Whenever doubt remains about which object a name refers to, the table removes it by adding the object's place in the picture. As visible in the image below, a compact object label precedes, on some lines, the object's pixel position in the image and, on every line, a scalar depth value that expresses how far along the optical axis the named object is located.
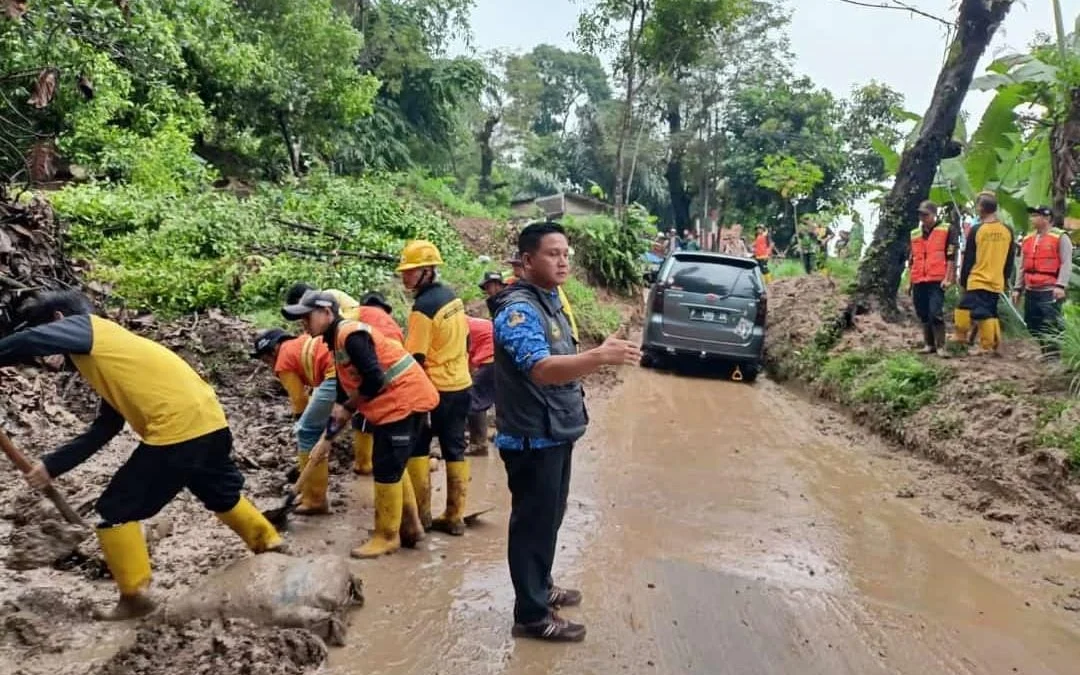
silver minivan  11.23
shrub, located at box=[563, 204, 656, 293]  16.72
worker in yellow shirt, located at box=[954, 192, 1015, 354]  8.46
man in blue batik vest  3.56
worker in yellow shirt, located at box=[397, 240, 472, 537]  5.31
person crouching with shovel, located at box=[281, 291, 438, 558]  4.65
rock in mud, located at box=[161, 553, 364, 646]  3.72
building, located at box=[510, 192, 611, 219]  24.38
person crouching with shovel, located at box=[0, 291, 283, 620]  3.73
